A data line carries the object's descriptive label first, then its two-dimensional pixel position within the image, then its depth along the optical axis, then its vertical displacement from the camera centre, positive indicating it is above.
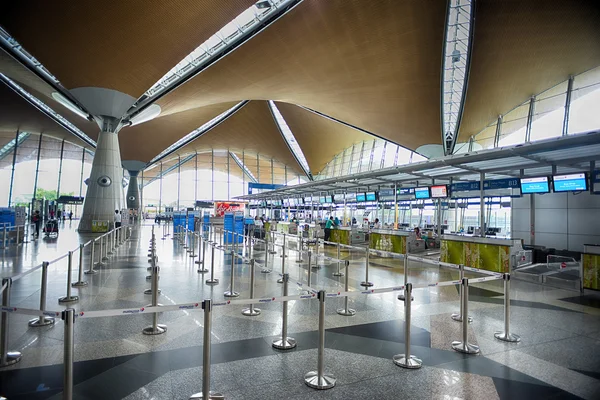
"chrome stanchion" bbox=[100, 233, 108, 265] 11.03 -1.74
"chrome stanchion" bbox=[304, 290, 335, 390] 3.54 -1.77
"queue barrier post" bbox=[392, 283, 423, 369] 4.06 -1.58
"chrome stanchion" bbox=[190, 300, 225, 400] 3.17 -1.43
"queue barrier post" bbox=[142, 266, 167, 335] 4.92 -1.68
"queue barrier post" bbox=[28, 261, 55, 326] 5.12 -1.74
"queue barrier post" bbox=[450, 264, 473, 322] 5.76 -1.76
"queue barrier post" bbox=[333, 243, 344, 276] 10.18 -1.82
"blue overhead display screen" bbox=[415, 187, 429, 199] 17.30 +1.12
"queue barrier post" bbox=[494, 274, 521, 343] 4.94 -1.67
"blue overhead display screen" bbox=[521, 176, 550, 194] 12.07 +1.16
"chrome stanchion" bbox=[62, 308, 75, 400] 2.78 -1.19
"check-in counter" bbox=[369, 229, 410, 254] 15.36 -1.23
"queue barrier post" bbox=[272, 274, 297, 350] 4.50 -1.76
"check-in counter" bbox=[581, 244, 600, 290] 7.88 -1.12
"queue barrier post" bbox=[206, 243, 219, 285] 8.30 -1.76
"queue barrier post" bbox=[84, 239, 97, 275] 9.07 -1.69
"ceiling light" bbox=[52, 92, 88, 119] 24.41 +7.58
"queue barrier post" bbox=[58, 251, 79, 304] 6.35 -1.73
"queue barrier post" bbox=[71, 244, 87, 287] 7.62 -1.73
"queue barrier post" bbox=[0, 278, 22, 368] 3.83 -1.54
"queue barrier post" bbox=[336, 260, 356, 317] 6.09 -1.79
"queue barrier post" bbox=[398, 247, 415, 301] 7.24 -1.77
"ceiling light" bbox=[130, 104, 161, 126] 26.22 +7.42
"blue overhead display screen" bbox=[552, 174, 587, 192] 11.27 +1.19
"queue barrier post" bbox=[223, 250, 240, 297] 7.11 -1.75
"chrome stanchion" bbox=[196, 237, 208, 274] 9.70 -1.76
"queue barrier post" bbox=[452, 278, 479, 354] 4.49 -1.69
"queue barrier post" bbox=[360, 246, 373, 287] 8.60 -1.79
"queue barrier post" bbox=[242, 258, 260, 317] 5.91 -1.77
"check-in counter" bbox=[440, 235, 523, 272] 10.50 -1.17
